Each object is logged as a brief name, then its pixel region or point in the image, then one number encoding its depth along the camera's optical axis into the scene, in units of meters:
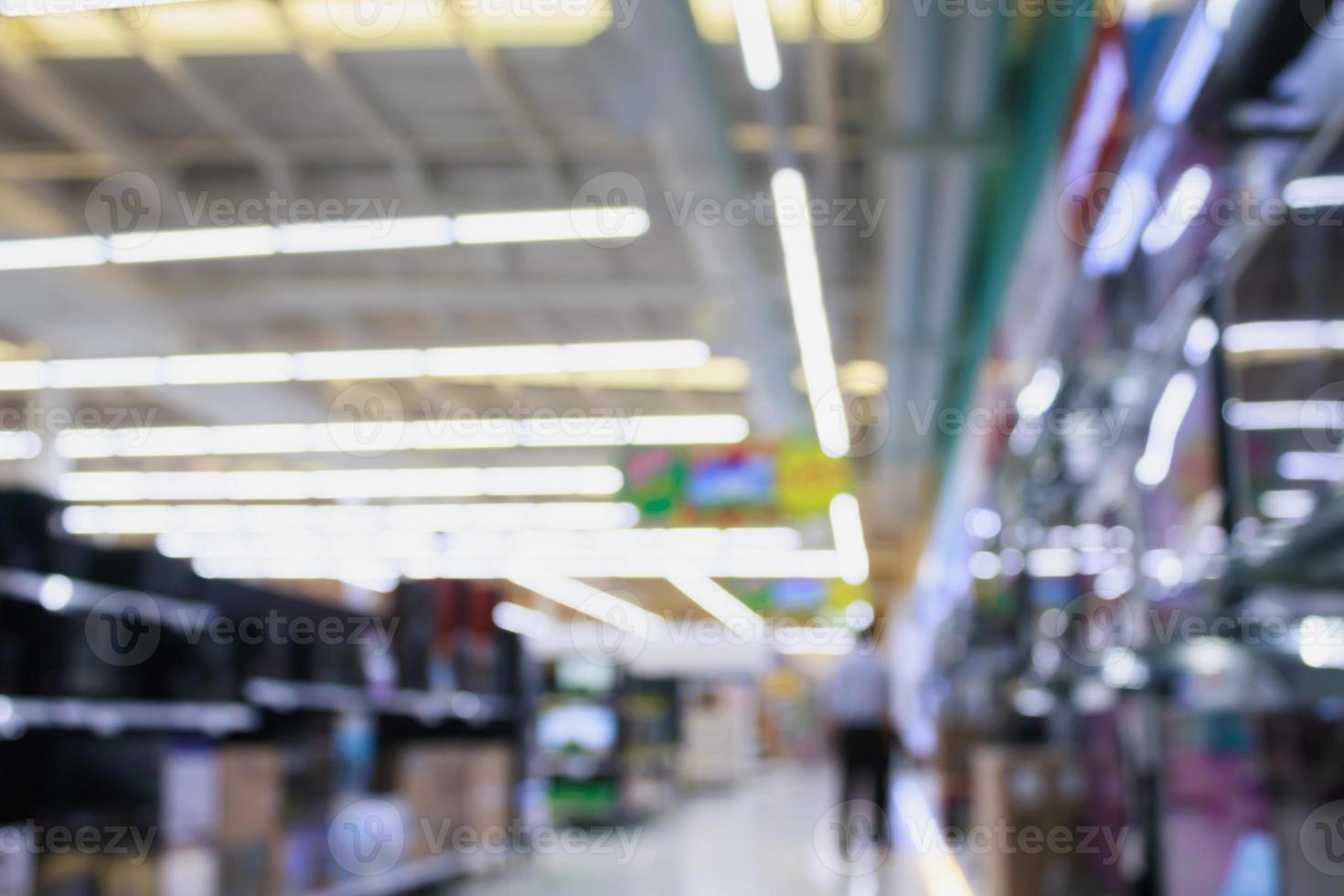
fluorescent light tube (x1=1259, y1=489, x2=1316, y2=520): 2.27
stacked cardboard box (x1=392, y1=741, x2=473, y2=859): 7.34
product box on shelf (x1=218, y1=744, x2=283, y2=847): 5.28
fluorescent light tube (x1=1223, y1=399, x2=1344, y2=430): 2.15
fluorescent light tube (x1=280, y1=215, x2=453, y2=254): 8.35
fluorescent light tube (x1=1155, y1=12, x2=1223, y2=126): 2.88
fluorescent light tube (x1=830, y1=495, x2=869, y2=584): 15.24
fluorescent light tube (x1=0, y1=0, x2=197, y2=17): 5.58
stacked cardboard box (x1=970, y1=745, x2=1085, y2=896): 4.83
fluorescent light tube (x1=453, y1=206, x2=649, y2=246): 8.56
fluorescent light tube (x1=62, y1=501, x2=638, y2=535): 17.80
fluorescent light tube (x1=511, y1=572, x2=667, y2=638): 26.09
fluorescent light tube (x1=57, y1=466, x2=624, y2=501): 15.71
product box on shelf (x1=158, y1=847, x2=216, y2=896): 4.66
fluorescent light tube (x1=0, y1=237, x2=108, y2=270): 8.72
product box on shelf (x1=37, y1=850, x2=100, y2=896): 4.25
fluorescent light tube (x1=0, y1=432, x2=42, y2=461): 11.76
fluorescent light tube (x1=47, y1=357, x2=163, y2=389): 11.27
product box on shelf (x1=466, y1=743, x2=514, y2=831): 8.24
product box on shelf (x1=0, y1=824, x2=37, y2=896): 4.05
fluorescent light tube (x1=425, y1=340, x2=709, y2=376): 11.22
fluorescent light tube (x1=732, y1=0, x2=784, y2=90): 4.92
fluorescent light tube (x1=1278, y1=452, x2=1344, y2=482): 2.13
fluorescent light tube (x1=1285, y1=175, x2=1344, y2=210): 2.08
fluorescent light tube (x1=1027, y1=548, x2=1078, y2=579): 5.26
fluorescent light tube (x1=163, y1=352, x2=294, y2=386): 11.12
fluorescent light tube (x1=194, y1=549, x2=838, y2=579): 20.48
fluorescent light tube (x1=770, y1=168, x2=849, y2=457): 6.89
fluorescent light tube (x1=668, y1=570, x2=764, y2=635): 24.72
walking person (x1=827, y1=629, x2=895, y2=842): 7.85
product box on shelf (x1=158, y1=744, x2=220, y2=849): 4.88
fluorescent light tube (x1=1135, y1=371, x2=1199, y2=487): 3.27
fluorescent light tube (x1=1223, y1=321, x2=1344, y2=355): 2.19
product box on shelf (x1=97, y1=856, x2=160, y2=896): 4.47
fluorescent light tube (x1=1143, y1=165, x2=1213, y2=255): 3.13
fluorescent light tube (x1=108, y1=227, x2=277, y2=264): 8.46
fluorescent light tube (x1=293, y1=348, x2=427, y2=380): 11.04
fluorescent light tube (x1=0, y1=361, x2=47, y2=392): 11.27
